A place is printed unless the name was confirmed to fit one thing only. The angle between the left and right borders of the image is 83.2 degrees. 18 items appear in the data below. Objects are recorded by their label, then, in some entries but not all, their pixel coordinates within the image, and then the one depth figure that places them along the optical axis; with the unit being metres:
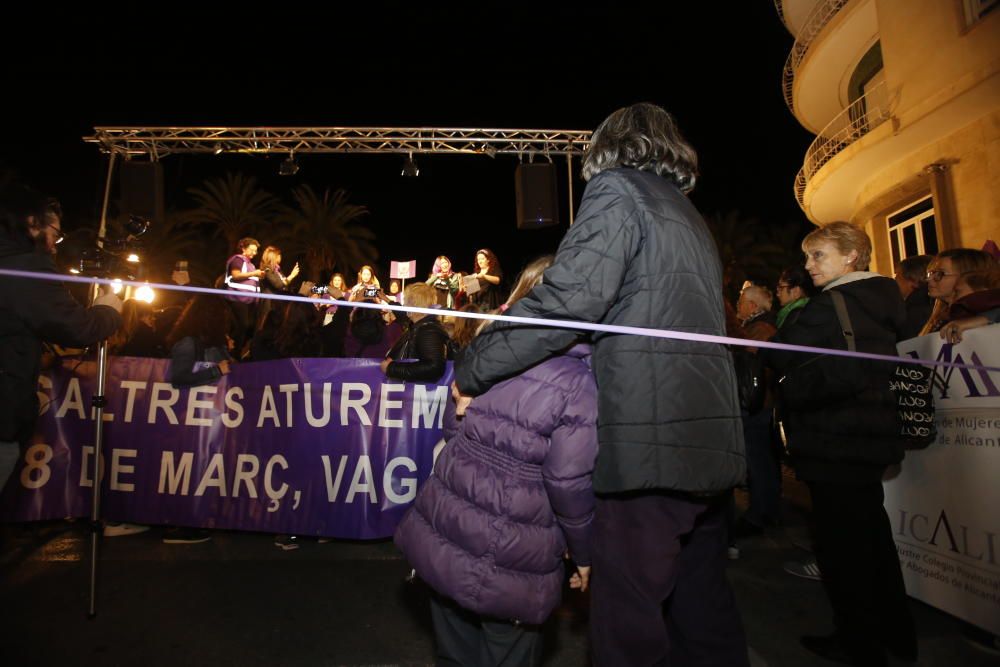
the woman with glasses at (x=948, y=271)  3.37
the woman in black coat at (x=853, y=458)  2.66
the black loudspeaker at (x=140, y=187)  9.71
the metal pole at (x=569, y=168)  10.28
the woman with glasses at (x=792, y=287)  4.53
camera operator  2.66
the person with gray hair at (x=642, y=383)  1.70
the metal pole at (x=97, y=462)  3.12
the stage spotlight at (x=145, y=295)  5.68
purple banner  4.50
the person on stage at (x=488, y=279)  8.04
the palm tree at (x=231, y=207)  24.72
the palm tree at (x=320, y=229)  25.84
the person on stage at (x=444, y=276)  8.06
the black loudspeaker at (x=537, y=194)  10.30
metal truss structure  9.72
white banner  2.84
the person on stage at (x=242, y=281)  8.19
